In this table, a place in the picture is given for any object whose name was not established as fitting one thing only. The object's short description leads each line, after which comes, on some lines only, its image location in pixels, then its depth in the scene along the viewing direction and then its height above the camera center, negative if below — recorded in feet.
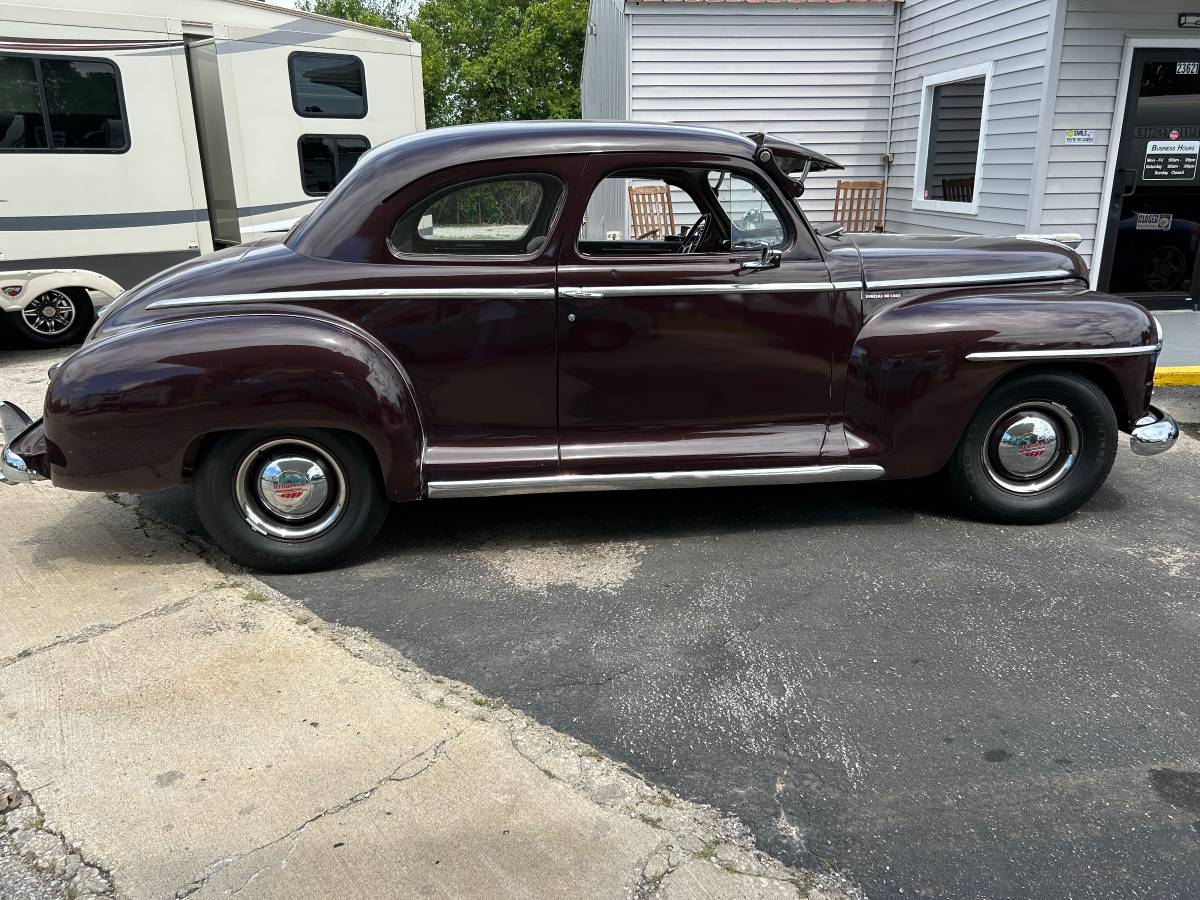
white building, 27.40 +2.64
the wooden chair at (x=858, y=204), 36.96 -1.02
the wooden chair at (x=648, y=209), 29.12 -0.95
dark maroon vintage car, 12.17 -2.44
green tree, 92.43 +12.37
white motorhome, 26.30 +1.62
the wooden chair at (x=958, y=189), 32.78 -0.41
